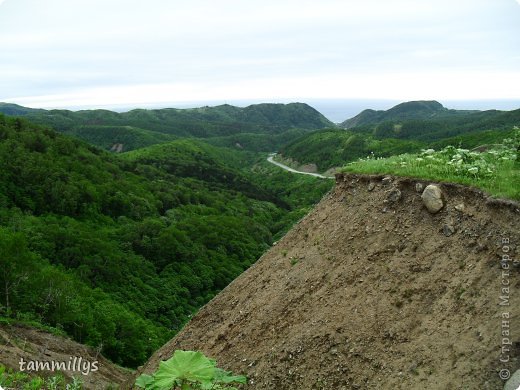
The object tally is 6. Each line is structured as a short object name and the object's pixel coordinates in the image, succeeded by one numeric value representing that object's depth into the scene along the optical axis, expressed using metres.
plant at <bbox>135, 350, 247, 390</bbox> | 5.36
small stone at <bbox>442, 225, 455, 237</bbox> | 9.67
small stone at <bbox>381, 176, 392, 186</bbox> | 12.09
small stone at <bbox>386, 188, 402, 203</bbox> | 11.41
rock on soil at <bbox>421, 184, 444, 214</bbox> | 10.27
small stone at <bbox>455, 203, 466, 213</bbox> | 9.70
